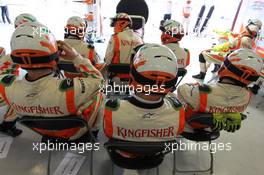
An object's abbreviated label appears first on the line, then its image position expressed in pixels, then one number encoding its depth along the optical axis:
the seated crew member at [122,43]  2.29
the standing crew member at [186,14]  6.34
